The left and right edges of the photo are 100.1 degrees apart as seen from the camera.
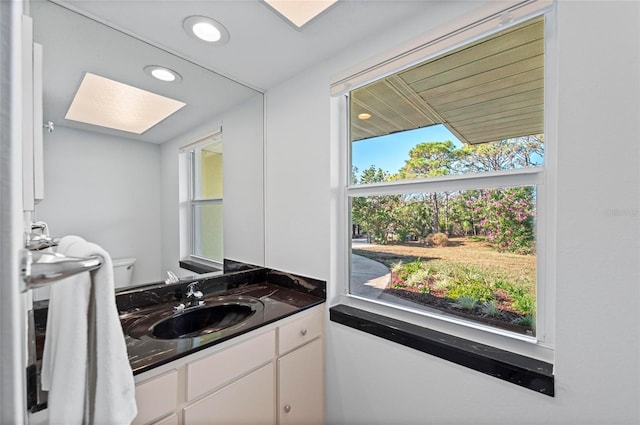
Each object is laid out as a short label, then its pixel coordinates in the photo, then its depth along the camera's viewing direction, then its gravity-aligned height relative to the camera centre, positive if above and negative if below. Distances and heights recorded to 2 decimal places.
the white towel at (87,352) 0.55 -0.30
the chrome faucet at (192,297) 1.54 -0.52
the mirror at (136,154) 1.23 +0.32
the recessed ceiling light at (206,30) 1.34 +0.95
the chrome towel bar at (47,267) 0.31 -0.08
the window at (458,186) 1.11 +0.11
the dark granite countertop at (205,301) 1.02 -0.53
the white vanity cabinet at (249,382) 1.00 -0.76
